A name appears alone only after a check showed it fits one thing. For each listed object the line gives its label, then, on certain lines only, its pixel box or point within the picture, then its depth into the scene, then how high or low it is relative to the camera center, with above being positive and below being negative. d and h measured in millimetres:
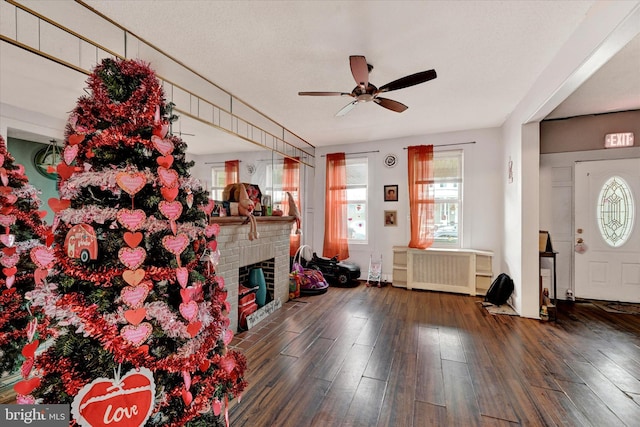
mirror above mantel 2160 +1397
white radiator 4324 -957
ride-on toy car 4836 -1056
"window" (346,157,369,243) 5375 +269
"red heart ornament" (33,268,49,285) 1029 -240
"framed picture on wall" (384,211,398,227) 5090 -117
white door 3752 -238
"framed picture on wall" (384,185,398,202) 5074 +365
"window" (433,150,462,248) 4723 +255
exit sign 3699 +1007
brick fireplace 2783 -467
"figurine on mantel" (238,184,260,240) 2941 +35
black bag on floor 3719 -1086
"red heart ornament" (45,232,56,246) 1043 -101
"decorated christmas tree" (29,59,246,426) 970 -247
